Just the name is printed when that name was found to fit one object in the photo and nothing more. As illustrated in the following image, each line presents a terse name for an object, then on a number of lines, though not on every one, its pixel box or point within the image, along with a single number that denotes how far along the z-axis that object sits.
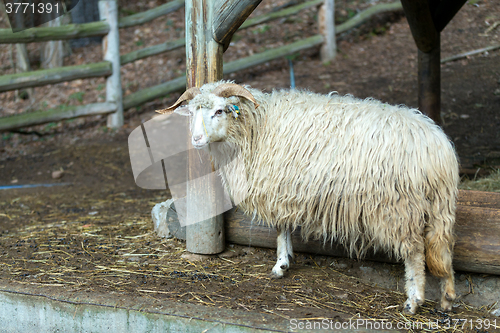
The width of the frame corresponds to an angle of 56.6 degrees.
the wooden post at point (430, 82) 5.21
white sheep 2.90
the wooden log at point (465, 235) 3.15
